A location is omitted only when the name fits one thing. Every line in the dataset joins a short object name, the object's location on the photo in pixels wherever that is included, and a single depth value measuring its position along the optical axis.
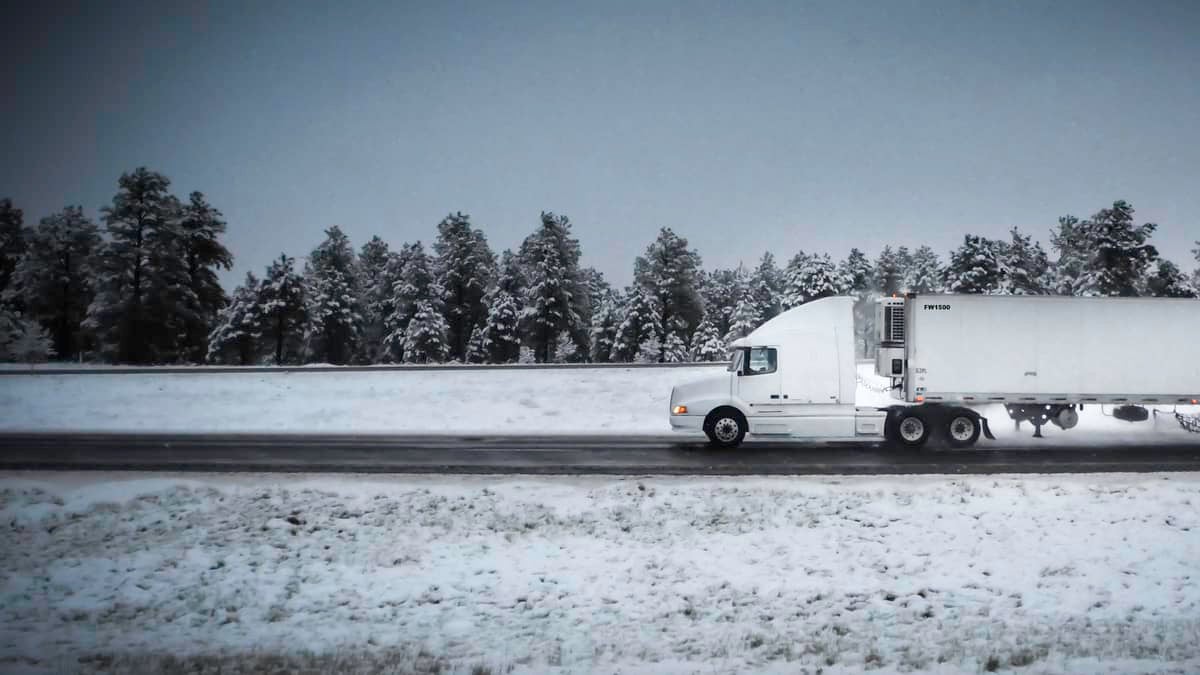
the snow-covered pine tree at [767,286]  82.58
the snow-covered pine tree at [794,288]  63.62
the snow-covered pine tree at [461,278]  64.19
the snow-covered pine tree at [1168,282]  62.14
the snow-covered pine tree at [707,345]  66.12
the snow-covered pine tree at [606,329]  64.12
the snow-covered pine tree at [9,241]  64.25
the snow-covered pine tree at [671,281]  62.25
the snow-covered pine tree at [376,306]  66.75
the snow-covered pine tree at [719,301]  82.49
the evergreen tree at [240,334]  55.56
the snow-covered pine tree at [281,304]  55.38
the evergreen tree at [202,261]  54.69
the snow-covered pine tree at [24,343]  45.12
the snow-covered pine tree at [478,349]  60.78
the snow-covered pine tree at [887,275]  83.19
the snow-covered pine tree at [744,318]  65.94
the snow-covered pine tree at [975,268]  59.44
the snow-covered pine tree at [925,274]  75.68
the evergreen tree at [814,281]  62.69
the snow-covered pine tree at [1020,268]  61.91
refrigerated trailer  17.91
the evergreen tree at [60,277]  58.22
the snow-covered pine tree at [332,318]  61.16
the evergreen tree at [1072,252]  55.91
